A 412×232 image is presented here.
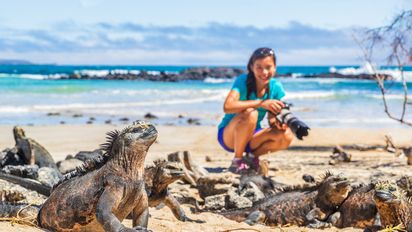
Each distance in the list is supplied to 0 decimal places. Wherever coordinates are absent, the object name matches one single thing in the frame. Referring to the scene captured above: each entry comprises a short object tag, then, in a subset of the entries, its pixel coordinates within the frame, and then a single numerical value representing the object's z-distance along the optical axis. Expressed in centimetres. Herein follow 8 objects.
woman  788
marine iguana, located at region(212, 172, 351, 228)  584
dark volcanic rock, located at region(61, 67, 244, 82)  5333
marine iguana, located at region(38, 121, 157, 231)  358
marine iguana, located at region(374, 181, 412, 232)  455
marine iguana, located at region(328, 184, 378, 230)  568
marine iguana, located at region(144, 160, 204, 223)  465
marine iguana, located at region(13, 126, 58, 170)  743
